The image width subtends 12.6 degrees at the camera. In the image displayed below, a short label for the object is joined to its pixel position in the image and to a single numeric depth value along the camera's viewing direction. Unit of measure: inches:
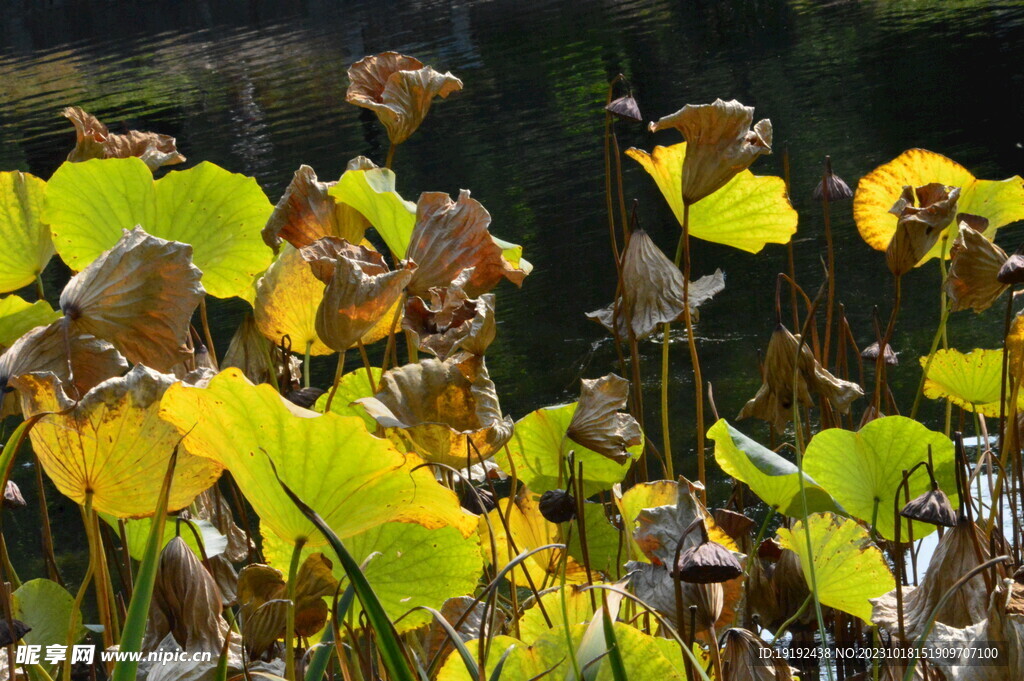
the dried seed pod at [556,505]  225.2
